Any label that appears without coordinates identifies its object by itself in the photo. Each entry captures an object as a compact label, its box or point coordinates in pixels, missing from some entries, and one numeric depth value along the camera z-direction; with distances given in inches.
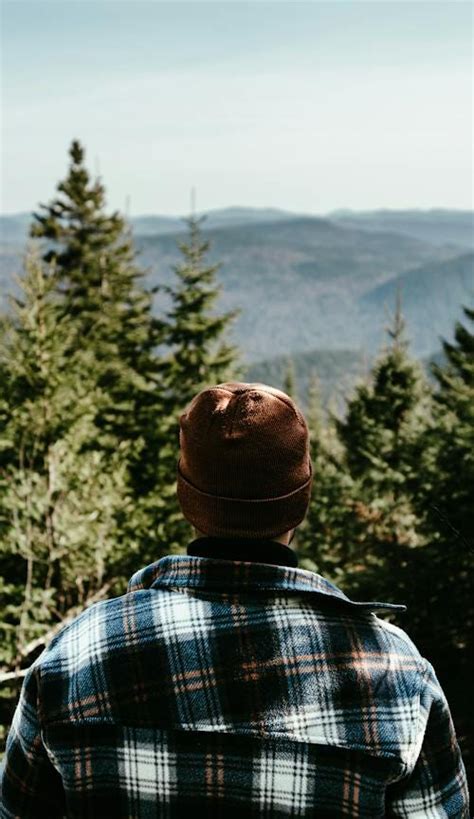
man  62.6
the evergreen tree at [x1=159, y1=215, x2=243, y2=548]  805.9
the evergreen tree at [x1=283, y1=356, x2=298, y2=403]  2751.0
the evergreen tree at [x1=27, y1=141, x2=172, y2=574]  720.3
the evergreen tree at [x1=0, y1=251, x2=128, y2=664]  385.1
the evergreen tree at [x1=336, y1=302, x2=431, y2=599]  536.7
